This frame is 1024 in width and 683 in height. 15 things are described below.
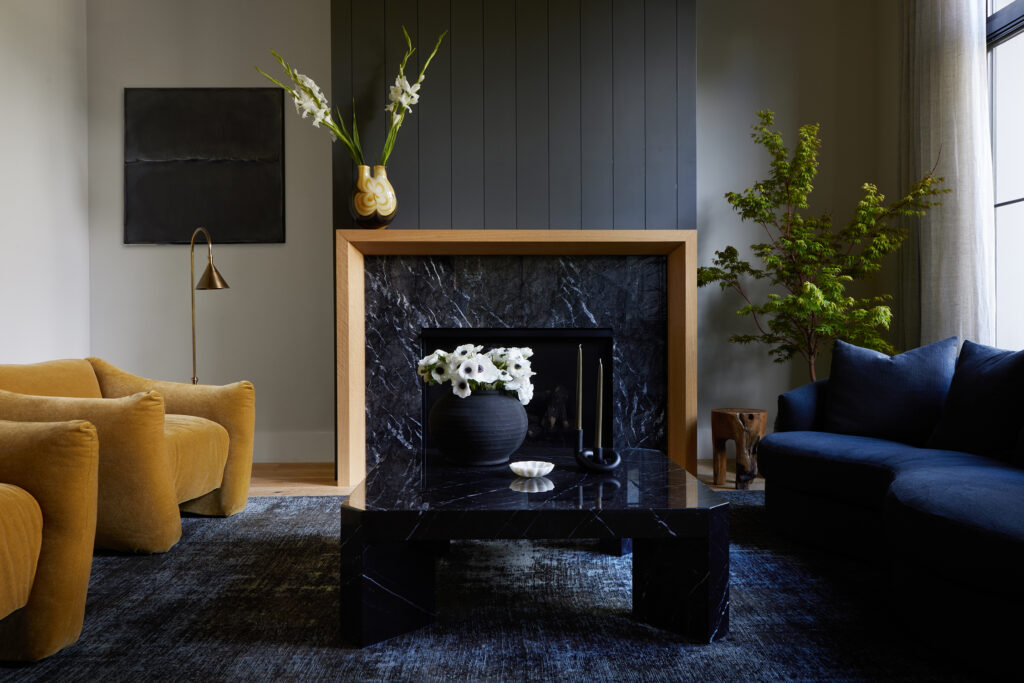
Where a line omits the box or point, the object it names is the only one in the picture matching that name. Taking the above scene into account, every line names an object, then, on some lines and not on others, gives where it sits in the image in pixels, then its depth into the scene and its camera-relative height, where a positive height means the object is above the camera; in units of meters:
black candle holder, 2.24 -0.38
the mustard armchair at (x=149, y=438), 2.40 -0.36
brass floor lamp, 3.79 +0.30
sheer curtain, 3.47 +0.84
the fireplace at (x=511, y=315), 3.90 +0.13
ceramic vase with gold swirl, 3.64 +0.69
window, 3.47 +0.87
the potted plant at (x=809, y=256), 3.69 +0.43
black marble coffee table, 1.79 -0.48
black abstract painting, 4.48 +1.09
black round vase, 2.29 -0.28
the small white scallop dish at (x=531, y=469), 2.15 -0.38
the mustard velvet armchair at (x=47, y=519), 1.72 -0.42
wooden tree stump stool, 3.67 -0.48
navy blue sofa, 1.75 -0.41
